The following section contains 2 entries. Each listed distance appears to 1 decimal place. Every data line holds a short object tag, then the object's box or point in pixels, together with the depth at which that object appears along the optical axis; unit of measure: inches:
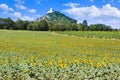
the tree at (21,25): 2747.2
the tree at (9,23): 2708.5
